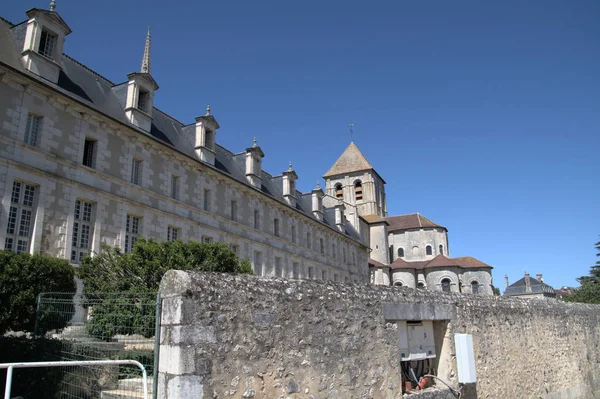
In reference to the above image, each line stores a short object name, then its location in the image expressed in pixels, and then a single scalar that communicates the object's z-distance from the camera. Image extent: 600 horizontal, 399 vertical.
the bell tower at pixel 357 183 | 52.84
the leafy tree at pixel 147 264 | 11.90
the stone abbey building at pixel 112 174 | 14.02
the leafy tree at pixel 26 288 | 8.32
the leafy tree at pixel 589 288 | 36.12
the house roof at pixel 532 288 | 50.44
